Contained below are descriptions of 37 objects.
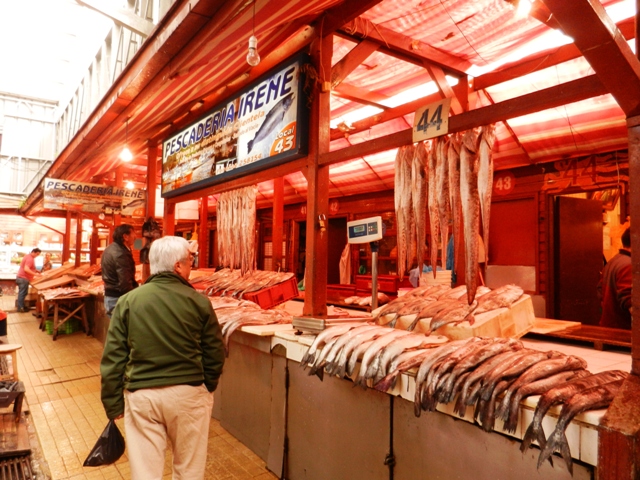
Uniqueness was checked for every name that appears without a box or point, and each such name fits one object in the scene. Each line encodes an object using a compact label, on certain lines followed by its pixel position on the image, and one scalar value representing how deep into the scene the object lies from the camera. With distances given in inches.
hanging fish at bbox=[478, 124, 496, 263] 120.6
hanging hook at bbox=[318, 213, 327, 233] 178.2
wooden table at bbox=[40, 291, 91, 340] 451.2
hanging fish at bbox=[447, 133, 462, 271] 126.7
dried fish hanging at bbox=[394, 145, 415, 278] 142.3
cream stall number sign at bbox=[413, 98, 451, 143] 126.6
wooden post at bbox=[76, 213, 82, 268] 606.9
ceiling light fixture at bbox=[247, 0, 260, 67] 140.3
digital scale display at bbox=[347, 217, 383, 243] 159.2
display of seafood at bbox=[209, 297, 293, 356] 190.5
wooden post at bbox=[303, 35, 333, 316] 178.2
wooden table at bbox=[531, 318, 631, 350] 162.1
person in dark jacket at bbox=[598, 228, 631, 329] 216.7
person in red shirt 673.6
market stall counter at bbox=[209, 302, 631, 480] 96.1
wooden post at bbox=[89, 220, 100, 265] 588.7
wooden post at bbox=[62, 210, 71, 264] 703.7
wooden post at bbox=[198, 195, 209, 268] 377.6
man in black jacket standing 287.6
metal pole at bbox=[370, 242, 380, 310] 170.7
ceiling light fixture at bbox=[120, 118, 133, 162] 334.0
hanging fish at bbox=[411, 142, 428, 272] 137.9
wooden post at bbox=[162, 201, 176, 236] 315.9
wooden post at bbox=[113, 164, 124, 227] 498.5
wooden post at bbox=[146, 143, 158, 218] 348.8
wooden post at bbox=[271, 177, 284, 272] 303.3
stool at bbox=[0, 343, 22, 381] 234.5
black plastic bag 122.3
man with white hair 120.0
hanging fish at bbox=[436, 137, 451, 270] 130.4
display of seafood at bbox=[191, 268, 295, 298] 249.3
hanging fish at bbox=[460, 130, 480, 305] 122.7
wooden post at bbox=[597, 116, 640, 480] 70.1
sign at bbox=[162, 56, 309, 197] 189.8
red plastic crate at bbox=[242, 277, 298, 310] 239.9
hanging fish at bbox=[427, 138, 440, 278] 132.8
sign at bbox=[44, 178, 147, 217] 423.2
